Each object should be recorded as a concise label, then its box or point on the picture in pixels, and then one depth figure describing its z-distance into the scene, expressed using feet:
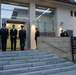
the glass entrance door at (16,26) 23.24
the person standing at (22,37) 18.14
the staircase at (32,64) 12.87
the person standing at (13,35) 17.63
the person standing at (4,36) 17.04
